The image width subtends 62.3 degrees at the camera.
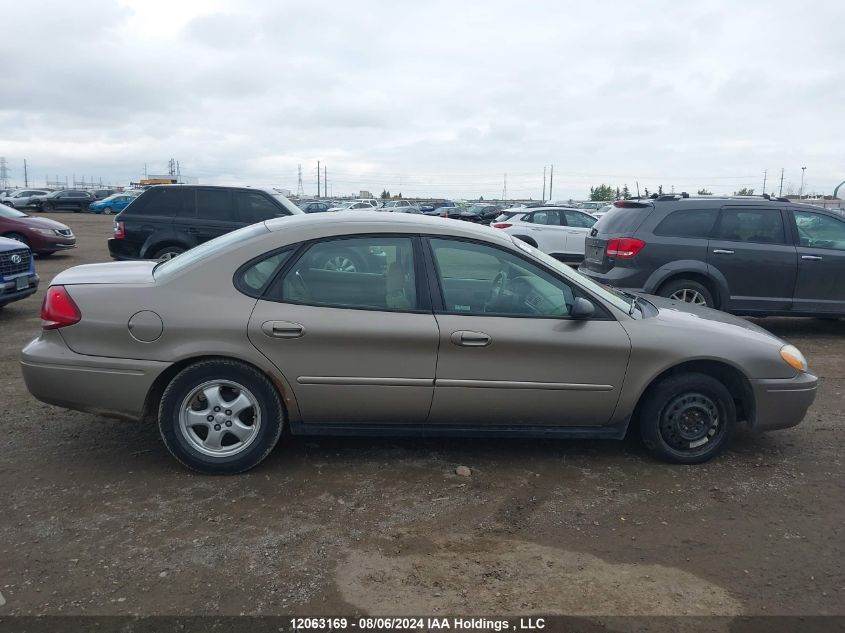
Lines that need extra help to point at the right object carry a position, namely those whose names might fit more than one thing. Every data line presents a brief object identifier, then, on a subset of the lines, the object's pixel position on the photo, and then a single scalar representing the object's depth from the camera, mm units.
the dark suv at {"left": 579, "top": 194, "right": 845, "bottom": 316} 8266
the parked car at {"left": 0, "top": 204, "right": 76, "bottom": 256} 15586
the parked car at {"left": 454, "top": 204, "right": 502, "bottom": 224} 36562
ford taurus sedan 4102
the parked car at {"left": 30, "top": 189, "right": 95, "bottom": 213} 46688
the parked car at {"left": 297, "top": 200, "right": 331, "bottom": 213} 41669
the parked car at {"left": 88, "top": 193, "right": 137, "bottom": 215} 45094
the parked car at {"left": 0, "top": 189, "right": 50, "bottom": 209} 46656
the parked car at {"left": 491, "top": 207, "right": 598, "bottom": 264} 17016
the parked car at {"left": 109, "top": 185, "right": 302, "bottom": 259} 11008
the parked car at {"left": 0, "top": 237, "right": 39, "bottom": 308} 8383
